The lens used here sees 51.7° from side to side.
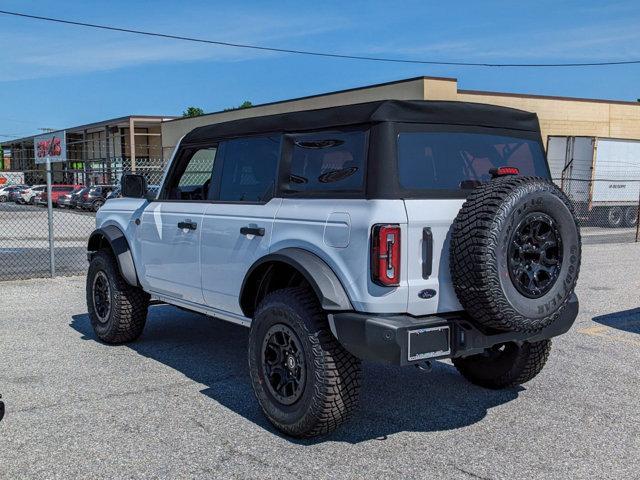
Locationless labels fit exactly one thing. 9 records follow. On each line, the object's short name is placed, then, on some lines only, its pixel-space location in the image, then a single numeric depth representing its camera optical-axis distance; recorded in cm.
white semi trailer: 2373
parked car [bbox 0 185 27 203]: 4885
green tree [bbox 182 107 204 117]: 10419
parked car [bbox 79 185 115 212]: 3416
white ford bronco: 361
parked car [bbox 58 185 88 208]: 3712
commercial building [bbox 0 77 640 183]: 2511
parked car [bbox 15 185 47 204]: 4507
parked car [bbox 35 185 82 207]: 3925
